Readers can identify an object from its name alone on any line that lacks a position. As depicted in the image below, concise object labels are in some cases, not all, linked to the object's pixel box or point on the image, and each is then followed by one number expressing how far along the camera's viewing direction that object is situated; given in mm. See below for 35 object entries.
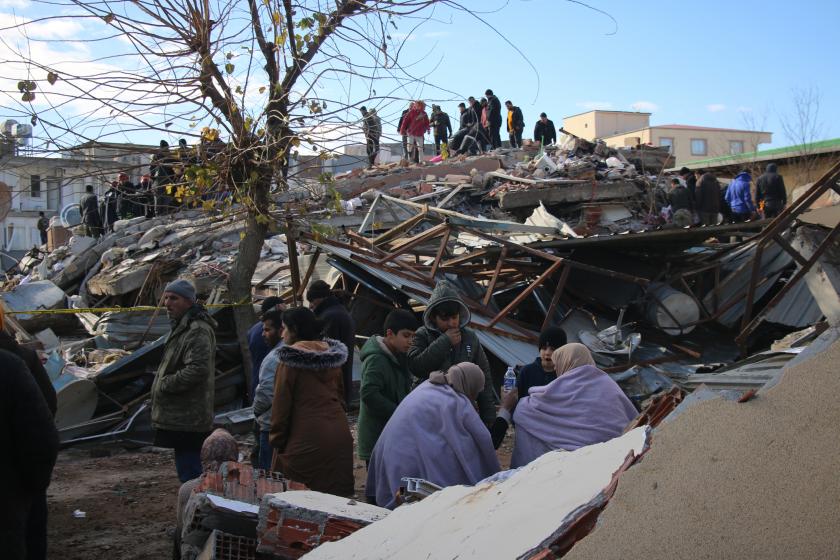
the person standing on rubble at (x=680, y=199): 16594
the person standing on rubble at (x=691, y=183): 16734
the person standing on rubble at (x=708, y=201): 16312
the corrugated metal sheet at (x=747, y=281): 10156
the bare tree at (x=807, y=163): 21625
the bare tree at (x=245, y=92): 6805
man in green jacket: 5430
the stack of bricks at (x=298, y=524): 3574
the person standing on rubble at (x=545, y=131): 23750
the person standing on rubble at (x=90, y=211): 19672
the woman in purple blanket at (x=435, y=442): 4250
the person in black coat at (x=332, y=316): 6797
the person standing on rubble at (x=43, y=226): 25766
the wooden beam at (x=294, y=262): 9478
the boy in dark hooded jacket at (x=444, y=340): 5160
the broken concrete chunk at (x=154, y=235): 16031
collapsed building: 9289
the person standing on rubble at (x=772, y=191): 14930
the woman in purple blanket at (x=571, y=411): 4496
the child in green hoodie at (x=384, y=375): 5016
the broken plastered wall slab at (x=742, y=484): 2139
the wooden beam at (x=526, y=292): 9594
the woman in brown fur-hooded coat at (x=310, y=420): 4672
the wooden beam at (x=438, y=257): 9997
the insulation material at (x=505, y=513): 2531
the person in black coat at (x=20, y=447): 3338
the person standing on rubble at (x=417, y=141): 19161
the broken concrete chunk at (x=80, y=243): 17172
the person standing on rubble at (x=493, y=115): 22469
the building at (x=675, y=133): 60875
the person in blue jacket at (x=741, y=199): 16031
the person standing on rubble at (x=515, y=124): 23609
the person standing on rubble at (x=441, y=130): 22628
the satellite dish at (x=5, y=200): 7270
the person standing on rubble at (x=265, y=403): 5543
